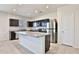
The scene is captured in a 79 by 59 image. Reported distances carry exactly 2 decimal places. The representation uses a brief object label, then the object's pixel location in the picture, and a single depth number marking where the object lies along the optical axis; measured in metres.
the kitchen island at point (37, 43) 1.73
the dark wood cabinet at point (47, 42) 1.91
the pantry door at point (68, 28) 2.32
